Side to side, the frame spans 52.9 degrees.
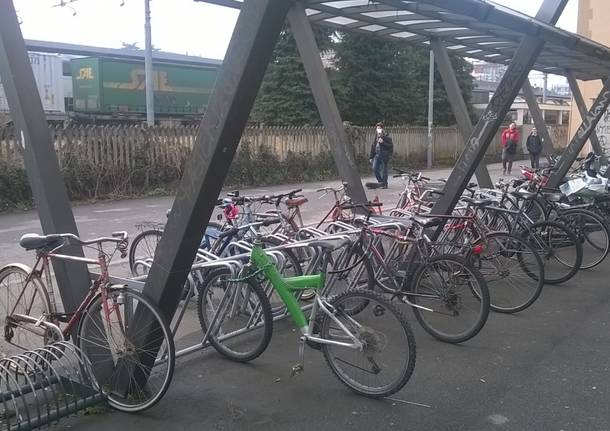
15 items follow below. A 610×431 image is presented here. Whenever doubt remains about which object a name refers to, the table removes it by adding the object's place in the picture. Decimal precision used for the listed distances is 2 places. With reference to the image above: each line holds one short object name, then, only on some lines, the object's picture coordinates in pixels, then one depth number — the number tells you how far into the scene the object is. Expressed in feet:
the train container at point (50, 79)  89.61
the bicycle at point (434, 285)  14.94
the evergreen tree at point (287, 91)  77.56
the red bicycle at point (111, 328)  11.32
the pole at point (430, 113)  74.43
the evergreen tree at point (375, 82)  86.12
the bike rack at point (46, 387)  10.71
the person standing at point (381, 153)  51.19
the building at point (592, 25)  57.00
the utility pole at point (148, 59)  54.75
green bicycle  11.78
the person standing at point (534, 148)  61.57
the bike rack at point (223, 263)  13.47
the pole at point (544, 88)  144.10
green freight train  90.94
